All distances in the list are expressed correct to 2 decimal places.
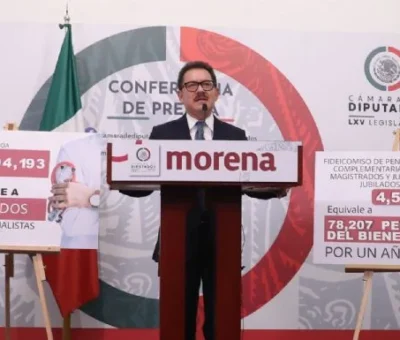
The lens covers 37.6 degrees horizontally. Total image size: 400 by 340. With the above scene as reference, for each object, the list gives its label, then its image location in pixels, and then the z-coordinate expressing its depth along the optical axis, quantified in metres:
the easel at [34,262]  3.01
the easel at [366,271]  3.04
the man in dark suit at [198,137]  2.15
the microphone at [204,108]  2.58
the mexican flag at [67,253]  3.40
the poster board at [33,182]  3.05
